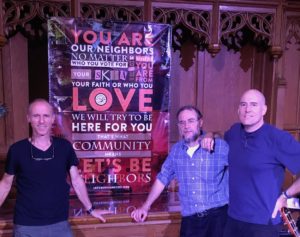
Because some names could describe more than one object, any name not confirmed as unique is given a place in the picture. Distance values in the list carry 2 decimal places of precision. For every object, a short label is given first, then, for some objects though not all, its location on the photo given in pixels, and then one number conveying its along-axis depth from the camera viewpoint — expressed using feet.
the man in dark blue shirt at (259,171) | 5.80
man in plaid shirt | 6.30
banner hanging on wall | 8.77
